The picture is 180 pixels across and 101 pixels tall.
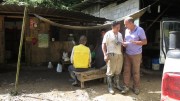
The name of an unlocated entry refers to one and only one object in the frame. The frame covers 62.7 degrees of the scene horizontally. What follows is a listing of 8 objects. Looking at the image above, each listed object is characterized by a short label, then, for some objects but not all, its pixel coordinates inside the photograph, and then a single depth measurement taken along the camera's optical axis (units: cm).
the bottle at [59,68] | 587
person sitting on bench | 433
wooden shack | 628
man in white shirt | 394
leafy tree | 986
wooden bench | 428
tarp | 426
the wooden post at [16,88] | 393
